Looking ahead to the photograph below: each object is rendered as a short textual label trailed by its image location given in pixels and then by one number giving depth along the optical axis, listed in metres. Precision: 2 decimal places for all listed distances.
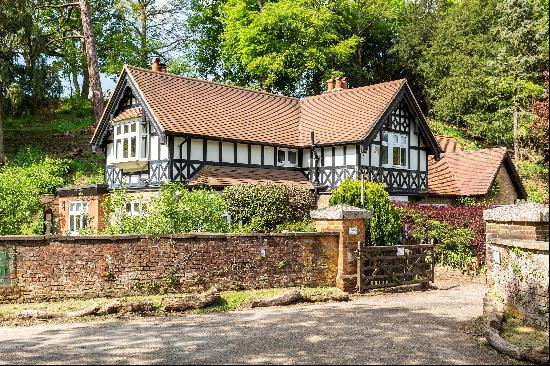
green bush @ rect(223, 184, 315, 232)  20.83
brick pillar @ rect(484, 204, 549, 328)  8.70
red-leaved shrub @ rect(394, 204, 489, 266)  19.61
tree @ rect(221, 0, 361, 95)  41.00
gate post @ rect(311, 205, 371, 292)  14.37
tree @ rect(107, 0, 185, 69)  45.47
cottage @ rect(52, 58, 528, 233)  23.91
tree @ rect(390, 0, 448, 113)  48.12
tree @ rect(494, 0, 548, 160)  37.38
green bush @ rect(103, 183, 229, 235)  14.36
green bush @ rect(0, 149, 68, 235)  17.81
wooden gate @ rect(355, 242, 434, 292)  14.53
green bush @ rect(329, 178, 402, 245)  16.53
